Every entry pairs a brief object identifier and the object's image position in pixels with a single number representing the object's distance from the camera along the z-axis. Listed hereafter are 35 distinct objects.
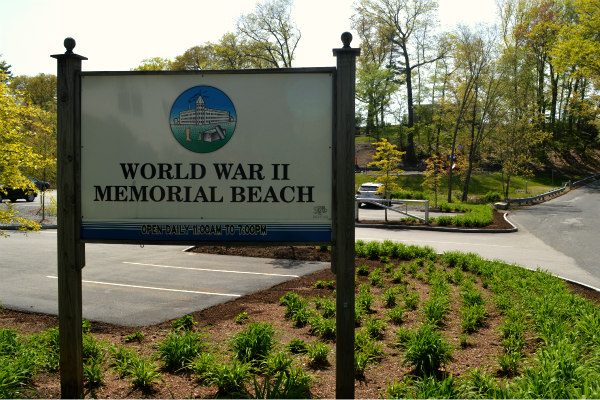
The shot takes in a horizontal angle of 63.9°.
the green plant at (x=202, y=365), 4.55
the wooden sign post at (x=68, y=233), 4.16
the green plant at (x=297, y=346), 5.37
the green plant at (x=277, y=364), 4.60
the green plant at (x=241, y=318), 6.61
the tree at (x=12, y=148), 7.03
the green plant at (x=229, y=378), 4.23
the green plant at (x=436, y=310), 6.25
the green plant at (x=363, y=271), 9.84
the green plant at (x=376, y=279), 8.82
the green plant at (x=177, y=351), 4.85
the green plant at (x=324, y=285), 8.83
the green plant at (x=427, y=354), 4.69
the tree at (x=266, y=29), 27.11
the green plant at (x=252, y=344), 4.88
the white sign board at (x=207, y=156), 4.11
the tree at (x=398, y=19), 49.41
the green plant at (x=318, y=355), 5.00
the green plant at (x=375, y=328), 5.80
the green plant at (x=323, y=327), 5.86
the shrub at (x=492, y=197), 35.28
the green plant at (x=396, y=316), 6.41
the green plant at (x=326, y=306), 6.63
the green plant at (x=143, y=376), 4.39
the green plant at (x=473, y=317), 6.02
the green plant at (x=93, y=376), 4.46
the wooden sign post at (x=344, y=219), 3.90
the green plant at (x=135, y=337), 5.91
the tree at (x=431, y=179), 29.09
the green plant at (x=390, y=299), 7.34
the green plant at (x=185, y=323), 6.11
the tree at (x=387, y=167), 23.96
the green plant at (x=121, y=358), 4.68
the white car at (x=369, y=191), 28.55
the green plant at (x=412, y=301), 7.09
